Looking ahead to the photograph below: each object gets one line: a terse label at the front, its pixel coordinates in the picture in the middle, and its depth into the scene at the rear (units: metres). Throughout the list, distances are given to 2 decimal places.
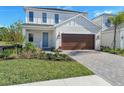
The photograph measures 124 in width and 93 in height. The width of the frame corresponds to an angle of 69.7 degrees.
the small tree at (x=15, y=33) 8.32
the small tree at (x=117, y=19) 10.26
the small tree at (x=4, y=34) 8.29
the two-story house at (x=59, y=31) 10.96
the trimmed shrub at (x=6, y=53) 7.45
